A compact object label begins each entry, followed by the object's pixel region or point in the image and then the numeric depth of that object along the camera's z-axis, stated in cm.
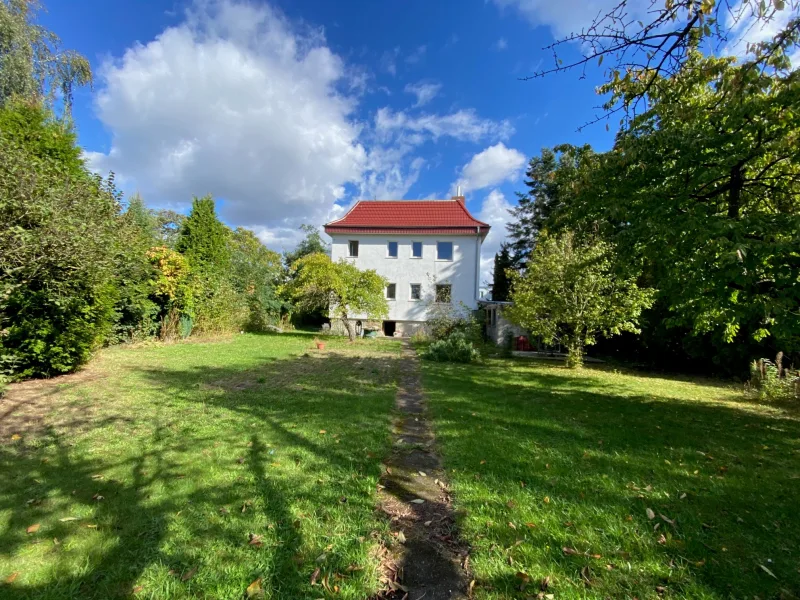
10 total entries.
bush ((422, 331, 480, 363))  1336
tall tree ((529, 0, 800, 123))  279
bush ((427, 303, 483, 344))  1917
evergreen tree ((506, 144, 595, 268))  3018
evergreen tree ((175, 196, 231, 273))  1575
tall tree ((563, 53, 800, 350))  454
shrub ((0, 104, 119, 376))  565
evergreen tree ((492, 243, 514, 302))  3158
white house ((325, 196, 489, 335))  2483
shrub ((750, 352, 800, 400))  812
